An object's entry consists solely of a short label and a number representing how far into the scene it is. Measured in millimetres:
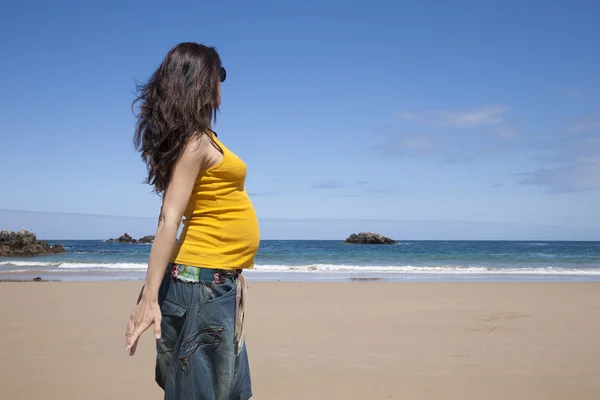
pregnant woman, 1839
